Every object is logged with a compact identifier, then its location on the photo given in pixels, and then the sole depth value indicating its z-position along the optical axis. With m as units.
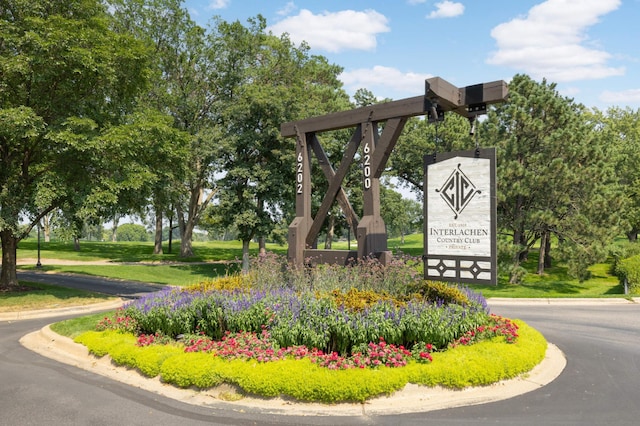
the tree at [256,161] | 27.11
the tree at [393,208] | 36.06
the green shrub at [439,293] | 8.23
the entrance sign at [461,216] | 7.22
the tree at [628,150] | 35.02
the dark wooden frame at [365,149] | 8.16
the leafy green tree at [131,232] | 144.88
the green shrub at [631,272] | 19.42
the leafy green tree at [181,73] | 35.34
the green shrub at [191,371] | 6.06
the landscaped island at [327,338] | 5.86
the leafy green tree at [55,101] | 14.28
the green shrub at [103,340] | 7.75
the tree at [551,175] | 21.12
